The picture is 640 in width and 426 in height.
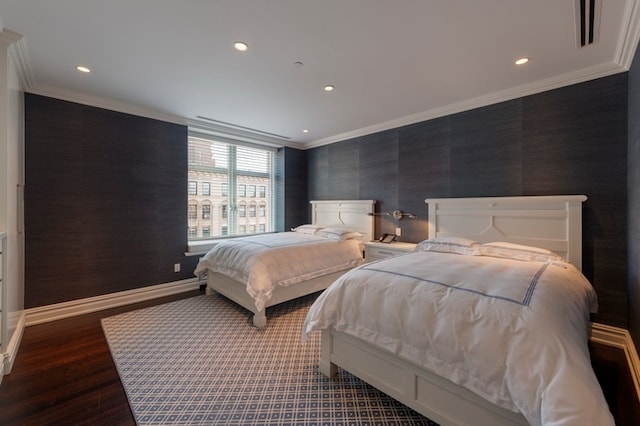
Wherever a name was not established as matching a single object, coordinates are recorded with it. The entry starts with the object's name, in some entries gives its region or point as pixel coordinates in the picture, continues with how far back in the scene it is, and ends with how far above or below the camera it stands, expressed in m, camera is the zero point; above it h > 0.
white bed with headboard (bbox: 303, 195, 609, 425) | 1.34 -0.64
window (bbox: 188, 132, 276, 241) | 4.23 +0.49
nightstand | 3.46 -0.51
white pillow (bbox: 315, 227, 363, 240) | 3.87 -0.34
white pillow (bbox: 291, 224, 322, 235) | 4.27 -0.30
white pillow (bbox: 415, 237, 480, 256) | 2.64 -0.36
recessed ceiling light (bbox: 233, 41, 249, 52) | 2.09 +1.32
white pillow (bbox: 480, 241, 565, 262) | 2.34 -0.37
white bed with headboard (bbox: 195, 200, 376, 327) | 2.90 -0.83
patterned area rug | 1.59 -1.23
